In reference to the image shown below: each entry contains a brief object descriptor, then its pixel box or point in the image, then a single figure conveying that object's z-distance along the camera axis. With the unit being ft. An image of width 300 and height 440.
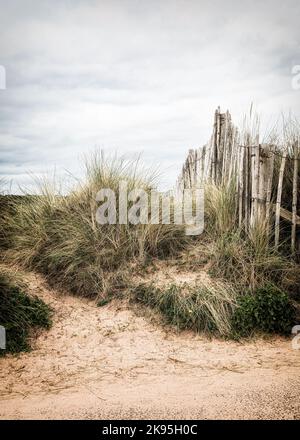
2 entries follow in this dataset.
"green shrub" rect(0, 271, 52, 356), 13.80
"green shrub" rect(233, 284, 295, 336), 14.79
